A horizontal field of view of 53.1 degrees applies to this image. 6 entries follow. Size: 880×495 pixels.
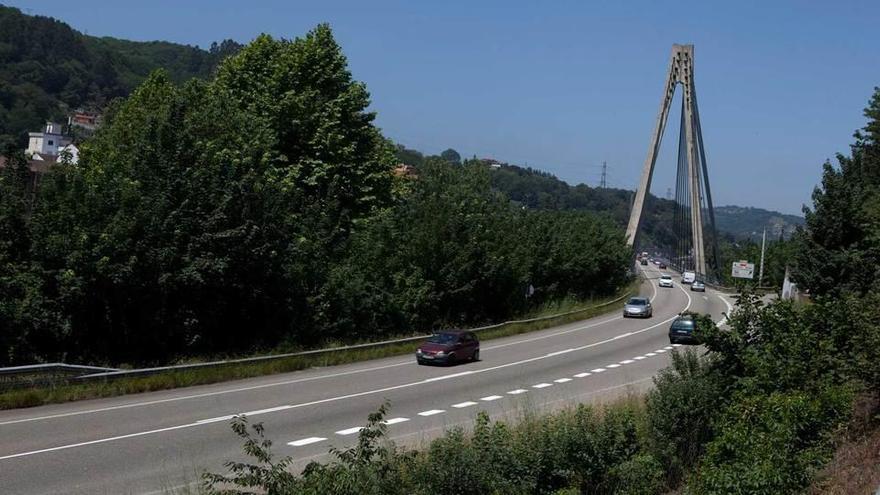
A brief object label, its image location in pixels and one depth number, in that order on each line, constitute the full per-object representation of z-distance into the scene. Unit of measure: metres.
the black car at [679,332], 43.75
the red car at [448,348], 32.75
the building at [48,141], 165.62
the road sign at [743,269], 104.12
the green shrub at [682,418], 15.55
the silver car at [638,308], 61.62
